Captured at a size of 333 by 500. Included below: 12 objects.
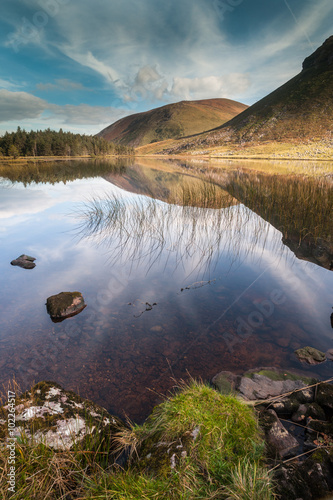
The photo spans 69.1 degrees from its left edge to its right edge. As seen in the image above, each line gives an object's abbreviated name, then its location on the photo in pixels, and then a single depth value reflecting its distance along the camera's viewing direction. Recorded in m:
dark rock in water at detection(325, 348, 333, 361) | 4.35
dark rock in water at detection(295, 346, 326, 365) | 4.25
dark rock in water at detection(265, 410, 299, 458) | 2.65
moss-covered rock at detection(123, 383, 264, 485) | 2.16
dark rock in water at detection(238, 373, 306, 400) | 3.51
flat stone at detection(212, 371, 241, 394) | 3.63
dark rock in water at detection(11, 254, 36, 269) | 7.95
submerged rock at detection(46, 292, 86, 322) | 5.39
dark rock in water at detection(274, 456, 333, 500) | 1.98
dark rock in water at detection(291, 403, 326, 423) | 3.06
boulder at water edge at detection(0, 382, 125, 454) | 2.39
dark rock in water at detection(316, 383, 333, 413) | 3.15
